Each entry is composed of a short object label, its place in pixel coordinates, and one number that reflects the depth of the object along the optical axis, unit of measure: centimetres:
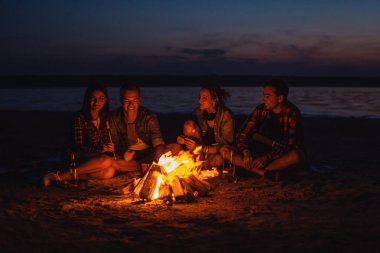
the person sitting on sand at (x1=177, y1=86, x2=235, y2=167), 683
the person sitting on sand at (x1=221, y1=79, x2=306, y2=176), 648
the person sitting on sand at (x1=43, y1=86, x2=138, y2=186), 636
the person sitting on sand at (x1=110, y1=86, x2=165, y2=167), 684
